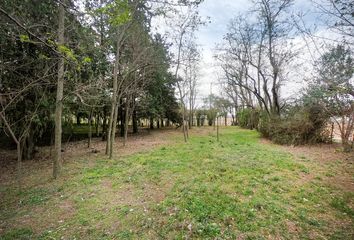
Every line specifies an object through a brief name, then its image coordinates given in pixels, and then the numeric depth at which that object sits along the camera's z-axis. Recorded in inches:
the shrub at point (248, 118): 945.4
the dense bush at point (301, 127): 490.9
